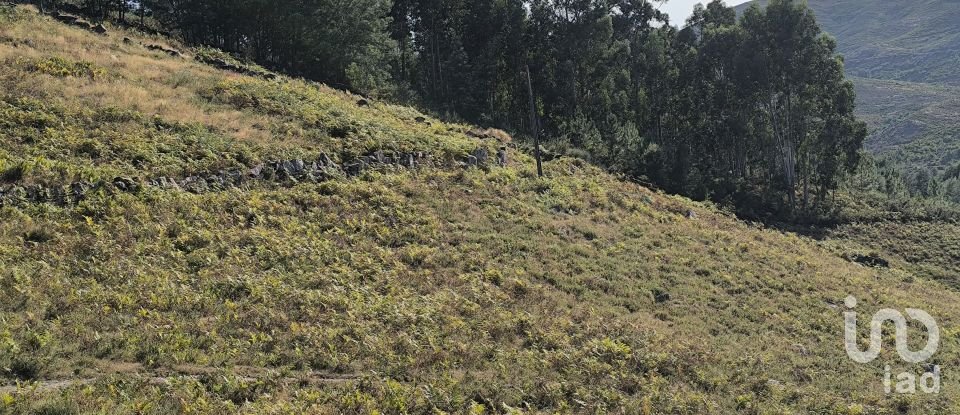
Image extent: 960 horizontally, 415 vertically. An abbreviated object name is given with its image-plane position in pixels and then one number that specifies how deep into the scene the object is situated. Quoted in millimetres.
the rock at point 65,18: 36938
